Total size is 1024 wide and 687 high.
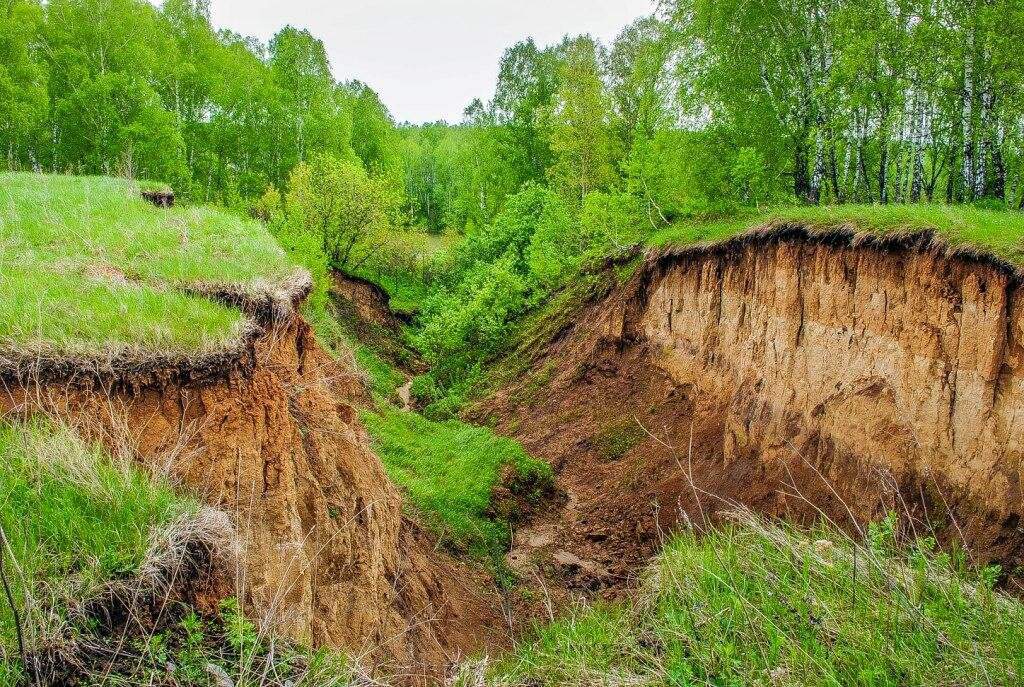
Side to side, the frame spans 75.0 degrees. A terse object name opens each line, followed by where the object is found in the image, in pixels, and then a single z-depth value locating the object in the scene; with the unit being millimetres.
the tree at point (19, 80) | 22094
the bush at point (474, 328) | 23859
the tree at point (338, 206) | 29656
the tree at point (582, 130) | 27375
